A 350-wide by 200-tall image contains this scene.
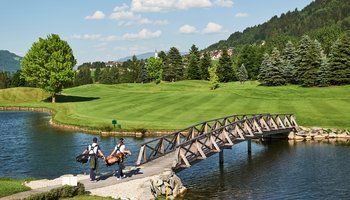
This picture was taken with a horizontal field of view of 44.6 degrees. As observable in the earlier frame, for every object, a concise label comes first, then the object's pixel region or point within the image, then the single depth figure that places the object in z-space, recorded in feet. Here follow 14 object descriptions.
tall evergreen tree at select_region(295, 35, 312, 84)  286.05
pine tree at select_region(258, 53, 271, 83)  322.26
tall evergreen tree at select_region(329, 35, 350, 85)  262.88
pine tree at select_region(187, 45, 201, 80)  435.53
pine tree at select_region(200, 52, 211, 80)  434.71
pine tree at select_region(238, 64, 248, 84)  409.28
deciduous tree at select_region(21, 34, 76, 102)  278.87
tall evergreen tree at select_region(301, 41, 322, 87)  272.64
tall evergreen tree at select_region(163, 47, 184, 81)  455.22
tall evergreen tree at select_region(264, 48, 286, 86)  306.35
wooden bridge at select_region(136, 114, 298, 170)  95.04
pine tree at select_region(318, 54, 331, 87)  265.54
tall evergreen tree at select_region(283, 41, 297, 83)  308.19
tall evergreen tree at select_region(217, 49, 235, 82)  421.59
